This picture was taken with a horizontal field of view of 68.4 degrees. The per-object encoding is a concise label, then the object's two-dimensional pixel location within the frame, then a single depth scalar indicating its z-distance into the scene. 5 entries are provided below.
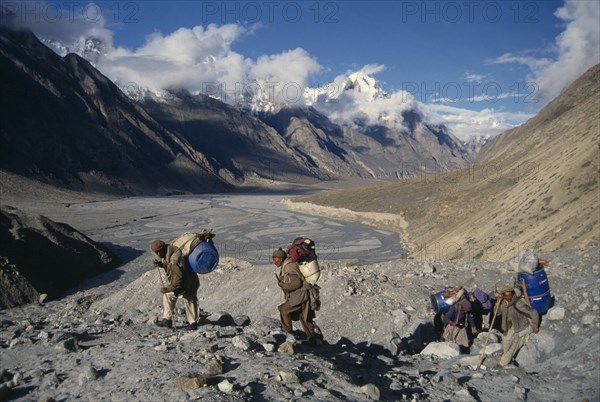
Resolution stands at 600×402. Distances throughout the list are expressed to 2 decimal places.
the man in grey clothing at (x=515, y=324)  6.97
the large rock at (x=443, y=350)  7.70
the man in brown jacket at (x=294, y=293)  6.93
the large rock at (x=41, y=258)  18.06
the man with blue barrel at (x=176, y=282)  7.02
